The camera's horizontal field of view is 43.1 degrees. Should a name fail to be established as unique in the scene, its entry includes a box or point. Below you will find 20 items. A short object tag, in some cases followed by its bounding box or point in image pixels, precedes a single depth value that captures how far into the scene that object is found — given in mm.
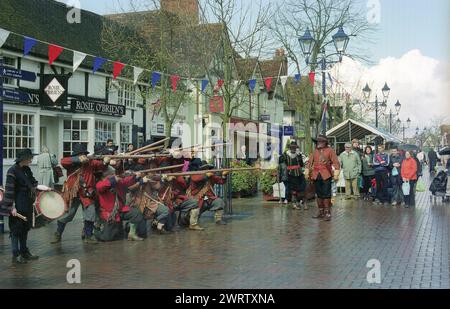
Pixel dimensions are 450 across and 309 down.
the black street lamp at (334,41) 18078
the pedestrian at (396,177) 16688
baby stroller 17656
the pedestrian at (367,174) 18141
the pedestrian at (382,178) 17266
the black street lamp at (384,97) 26531
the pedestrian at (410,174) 16109
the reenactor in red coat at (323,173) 13227
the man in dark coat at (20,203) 8234
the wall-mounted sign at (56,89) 15789
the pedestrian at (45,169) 18031
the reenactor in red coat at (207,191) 11883
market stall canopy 22781
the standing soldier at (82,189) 9930
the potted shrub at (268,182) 17422
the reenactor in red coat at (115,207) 9969
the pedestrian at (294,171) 15531
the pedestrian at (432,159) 31844
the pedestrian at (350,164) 17766
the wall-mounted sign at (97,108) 23422
